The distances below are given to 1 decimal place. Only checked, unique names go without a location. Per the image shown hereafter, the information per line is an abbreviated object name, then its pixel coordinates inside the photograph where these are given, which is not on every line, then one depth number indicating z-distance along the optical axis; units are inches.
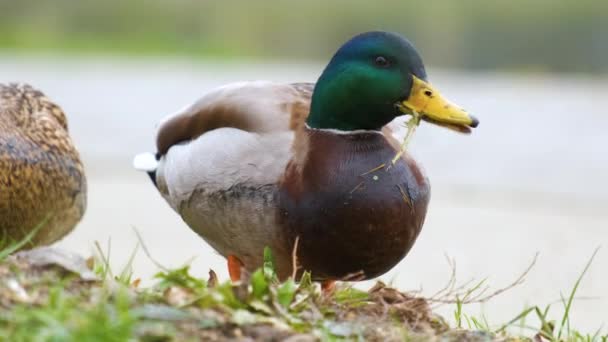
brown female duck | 373.4
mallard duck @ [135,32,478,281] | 349.7
